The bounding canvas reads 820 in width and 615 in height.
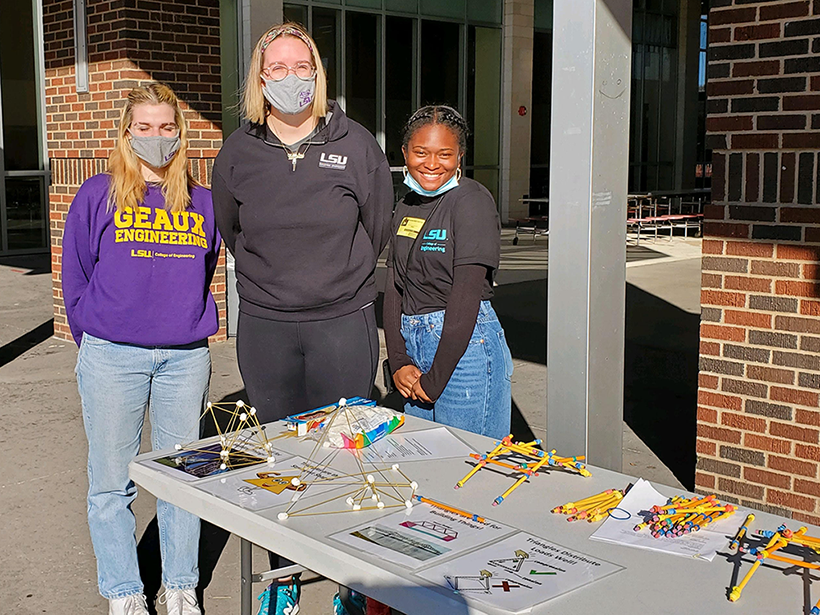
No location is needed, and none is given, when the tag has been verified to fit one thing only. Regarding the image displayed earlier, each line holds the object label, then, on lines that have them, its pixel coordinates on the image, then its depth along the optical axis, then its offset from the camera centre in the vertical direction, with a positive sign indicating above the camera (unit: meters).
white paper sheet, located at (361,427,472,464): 2.94 -0.77
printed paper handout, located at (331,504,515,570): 2.23 -0.80
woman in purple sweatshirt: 3.54 -0.42
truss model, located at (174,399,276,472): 2.89 -0.77
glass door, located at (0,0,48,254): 16.80 +1.05
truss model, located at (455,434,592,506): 2.77 -0.76
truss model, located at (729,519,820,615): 2.11 -0.78
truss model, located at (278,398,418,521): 2.52 -0.78
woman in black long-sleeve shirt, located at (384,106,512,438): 3.56 -0.34
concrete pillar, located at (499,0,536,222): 21.75 +2.10
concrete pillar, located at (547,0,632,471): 3.35 -0.09
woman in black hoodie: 3.40 -0.12
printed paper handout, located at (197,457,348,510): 2.58 -0.79
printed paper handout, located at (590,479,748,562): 2.24 -0.80
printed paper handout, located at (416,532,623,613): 2.02 -0.81
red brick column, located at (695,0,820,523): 4.33 -0.29
